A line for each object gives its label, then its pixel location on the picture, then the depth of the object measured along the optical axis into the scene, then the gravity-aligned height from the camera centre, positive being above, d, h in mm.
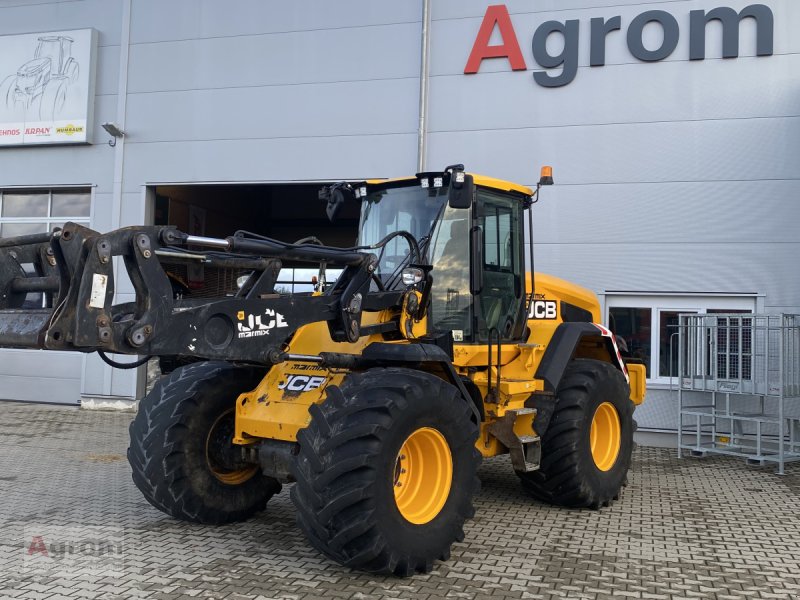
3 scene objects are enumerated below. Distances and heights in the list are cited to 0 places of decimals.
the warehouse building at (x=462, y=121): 9680 +3094
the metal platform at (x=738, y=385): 8766 -594
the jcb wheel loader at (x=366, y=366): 3887 -277
